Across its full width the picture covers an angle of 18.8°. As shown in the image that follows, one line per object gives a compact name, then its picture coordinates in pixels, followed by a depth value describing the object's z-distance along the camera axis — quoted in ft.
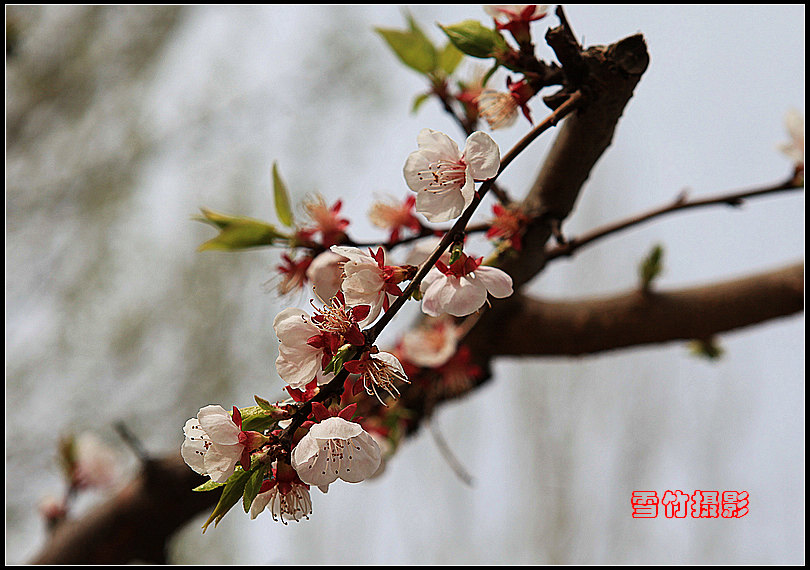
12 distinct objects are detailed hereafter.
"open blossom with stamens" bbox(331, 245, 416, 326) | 2.08
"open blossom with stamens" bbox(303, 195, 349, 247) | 2.51
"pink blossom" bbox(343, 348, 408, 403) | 2.06
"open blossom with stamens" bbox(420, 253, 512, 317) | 2.10
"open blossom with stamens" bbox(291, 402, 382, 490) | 2.03
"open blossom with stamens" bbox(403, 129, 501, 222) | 2.12
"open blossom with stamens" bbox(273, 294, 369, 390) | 2.08
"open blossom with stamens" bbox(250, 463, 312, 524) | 2.07
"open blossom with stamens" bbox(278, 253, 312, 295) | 2.52
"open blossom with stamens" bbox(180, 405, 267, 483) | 2.05
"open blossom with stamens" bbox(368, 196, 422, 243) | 2.53
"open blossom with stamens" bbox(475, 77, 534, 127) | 2.30
